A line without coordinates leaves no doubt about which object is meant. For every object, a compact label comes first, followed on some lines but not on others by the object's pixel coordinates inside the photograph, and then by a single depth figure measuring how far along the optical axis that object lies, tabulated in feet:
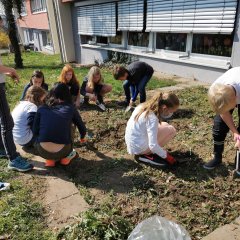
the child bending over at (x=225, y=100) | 8.49
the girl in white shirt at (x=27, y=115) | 12.30
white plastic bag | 6.46
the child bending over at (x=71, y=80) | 18.12
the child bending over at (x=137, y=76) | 17.40
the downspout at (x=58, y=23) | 45.50
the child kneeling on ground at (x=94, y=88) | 19.11
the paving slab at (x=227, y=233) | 7.74
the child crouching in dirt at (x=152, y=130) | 10.50
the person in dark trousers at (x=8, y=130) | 10.62
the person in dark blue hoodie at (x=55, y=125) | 10.73
